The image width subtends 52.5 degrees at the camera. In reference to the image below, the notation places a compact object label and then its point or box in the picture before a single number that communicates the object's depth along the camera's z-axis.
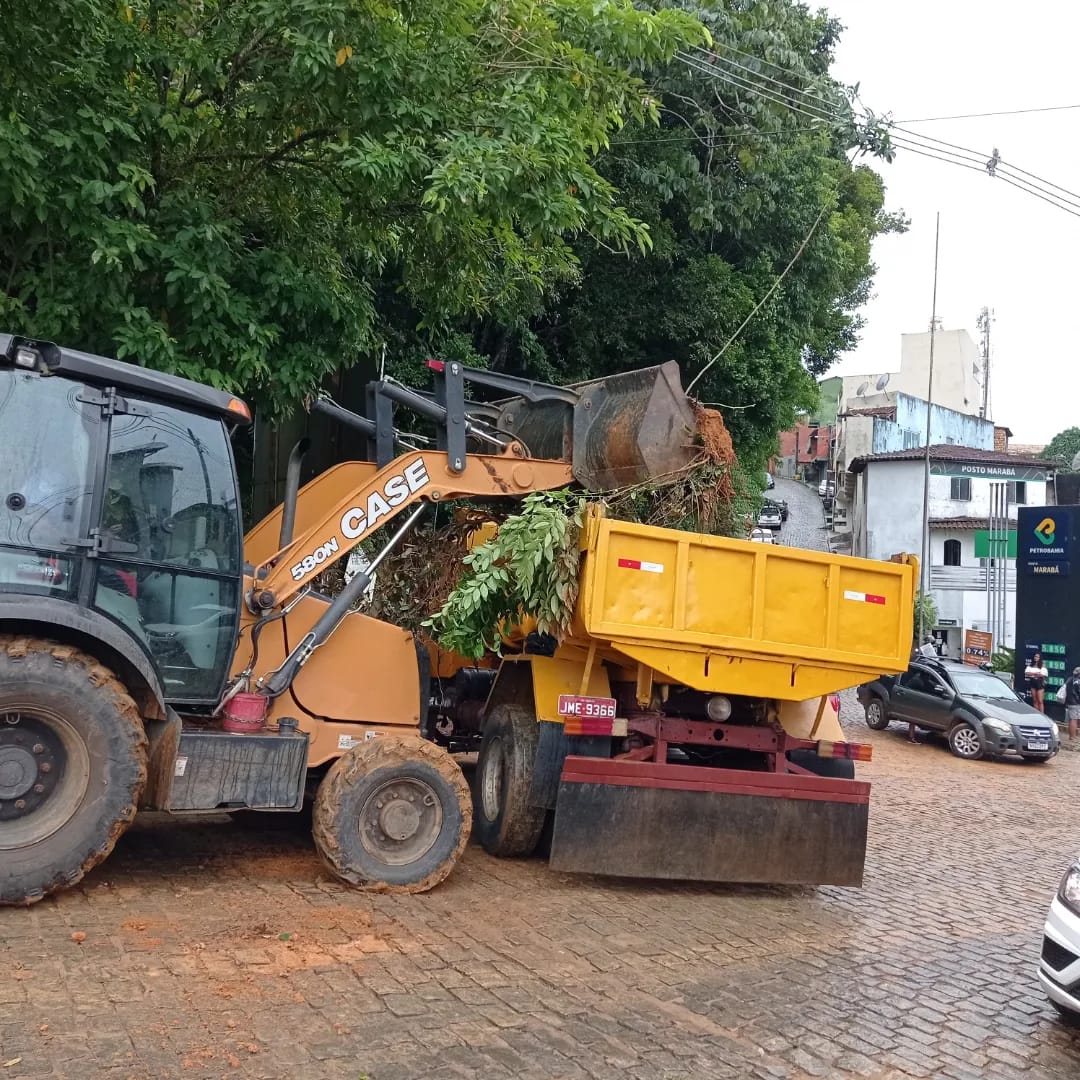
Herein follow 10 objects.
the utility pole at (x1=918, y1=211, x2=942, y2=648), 30.81
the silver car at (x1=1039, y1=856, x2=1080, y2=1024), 4.70
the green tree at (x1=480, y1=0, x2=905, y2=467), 15.73
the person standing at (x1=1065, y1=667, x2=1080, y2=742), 19.59
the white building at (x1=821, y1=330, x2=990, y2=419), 59.72
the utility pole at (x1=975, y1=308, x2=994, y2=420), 55.22
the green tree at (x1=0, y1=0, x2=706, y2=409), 7.05
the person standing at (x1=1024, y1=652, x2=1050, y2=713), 20.02
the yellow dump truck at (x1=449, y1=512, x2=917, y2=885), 6.46
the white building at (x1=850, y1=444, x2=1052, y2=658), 38.88
